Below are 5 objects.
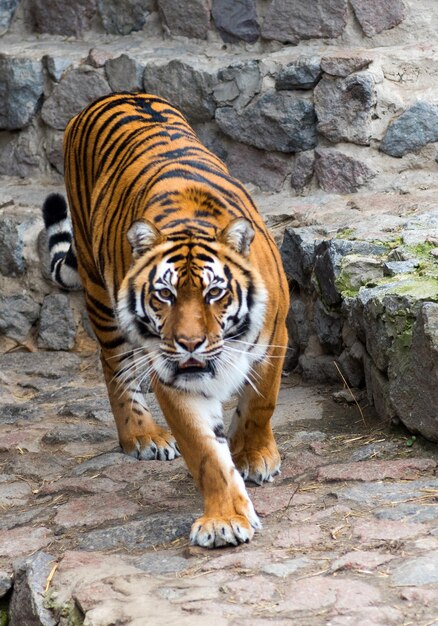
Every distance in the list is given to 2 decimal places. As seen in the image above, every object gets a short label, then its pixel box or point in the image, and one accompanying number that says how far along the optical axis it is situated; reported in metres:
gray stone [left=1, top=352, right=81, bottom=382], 13.21
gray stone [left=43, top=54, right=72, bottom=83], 13.97
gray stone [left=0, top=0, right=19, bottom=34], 14.48
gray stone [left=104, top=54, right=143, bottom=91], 13.52
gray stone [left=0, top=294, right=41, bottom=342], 13.84
